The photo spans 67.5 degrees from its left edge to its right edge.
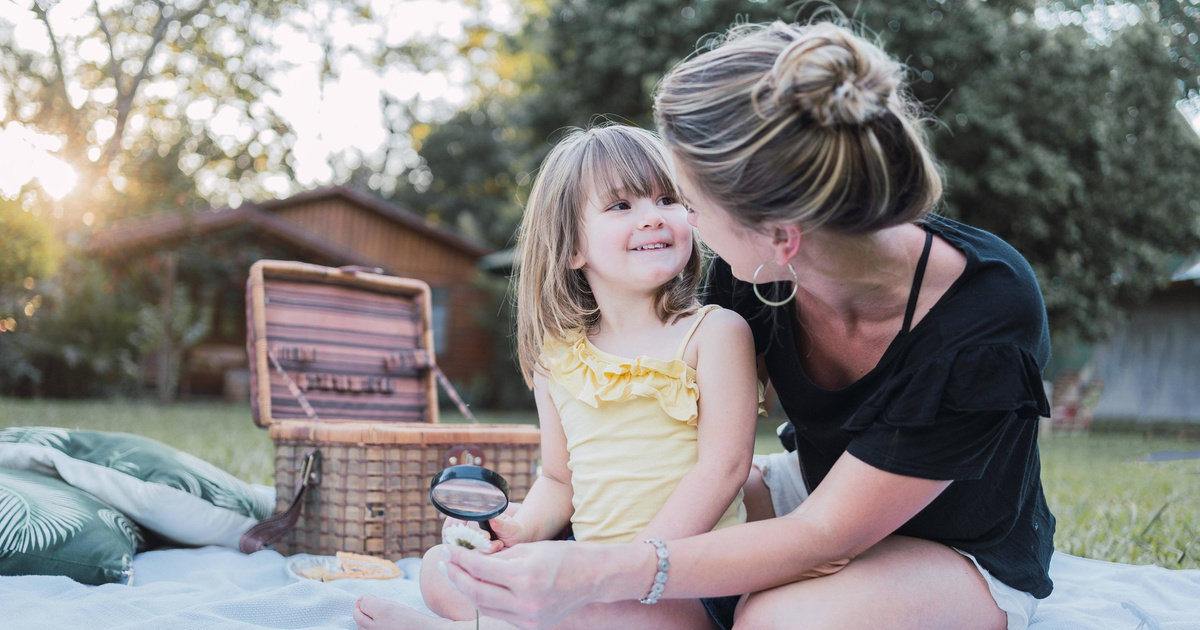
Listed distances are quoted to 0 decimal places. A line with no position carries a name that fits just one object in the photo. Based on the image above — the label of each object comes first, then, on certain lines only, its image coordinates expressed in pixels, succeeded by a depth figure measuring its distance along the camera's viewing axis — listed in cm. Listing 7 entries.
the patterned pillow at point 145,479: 279
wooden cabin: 1427
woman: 141
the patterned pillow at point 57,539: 234
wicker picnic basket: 291
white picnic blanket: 203
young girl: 182
